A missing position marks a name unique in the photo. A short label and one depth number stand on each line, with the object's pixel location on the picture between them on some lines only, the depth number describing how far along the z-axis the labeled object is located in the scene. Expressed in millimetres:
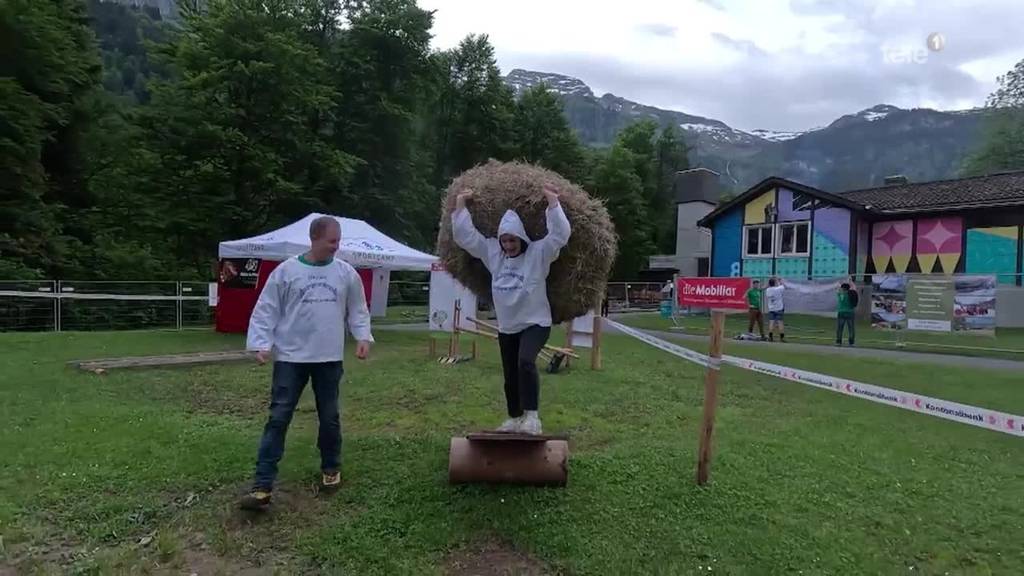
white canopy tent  16078
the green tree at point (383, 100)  37281
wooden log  5055
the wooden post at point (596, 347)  11836
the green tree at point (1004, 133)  55281
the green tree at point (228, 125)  28500
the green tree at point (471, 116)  51062
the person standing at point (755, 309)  20141
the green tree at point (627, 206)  55438
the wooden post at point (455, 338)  13055
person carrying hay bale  5109
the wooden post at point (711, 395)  5125
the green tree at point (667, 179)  62738
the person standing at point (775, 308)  20078
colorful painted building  27203
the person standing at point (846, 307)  18688
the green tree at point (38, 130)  24953
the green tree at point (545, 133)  53625
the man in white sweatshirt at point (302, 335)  4801
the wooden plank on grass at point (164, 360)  10844
